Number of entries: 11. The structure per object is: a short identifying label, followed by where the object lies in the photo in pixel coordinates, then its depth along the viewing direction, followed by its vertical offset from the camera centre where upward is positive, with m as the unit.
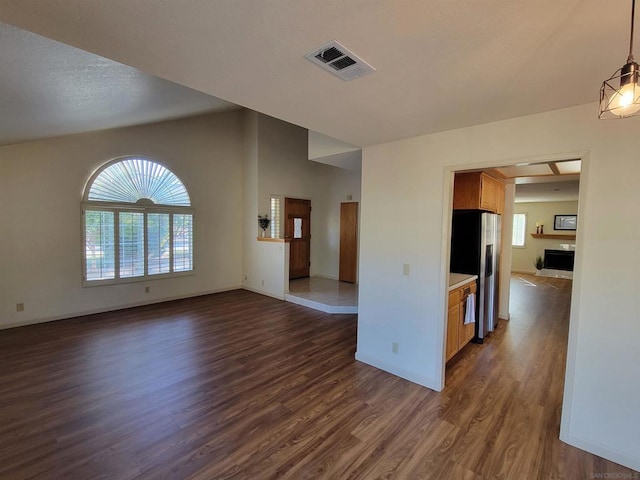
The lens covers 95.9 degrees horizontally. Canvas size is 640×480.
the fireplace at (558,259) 9.25 -0.84
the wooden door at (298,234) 7.27 -0.18
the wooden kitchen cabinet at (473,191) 3.57 +0.51
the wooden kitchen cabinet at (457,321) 3.18 -1.02
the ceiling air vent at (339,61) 1.46 +0.90
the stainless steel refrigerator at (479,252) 3.72 -0.28
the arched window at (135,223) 4.93 -0.01
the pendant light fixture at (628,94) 1.04 +0.52
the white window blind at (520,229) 10.27 +0.13
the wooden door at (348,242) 7.09 -0.34
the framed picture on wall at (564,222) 9.38 +0.39
